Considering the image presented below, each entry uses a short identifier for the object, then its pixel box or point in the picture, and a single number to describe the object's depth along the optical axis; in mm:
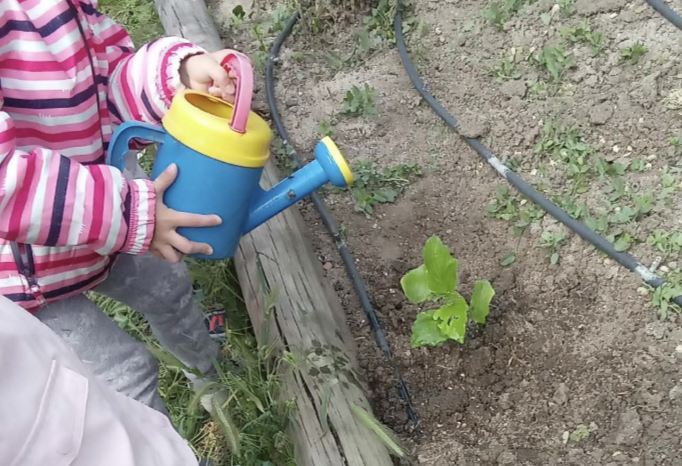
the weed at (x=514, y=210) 1992
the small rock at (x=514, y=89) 2262
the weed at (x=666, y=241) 1797
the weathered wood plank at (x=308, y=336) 1545
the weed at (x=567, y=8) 2332
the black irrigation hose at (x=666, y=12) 2162
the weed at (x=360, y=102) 2482
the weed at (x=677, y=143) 1953
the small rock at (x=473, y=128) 2211
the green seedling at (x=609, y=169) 1976
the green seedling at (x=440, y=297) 1714
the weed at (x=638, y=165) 1958
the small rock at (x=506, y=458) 1597
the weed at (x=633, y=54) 2150
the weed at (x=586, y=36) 2232
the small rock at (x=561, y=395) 1658
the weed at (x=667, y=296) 1711
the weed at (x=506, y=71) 2322
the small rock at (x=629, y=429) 1557
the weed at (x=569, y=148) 2023
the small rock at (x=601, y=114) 2078
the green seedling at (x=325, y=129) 2465
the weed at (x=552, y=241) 1912
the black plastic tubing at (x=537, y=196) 1784
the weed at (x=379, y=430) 1496
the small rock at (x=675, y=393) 1588
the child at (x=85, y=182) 1140
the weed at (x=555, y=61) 2223
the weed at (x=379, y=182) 2223
